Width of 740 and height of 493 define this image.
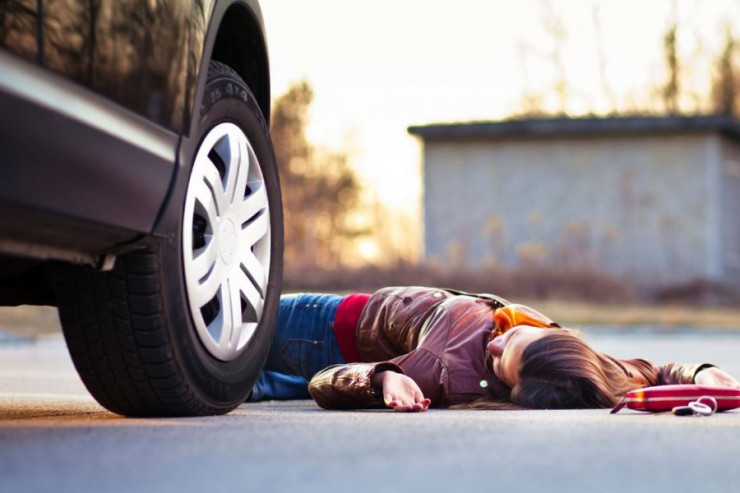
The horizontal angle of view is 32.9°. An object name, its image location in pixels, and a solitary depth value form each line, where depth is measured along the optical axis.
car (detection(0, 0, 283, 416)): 2.59
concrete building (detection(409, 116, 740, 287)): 27.25
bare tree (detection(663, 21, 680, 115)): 34.22
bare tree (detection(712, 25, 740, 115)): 35.81
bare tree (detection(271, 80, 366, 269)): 37.91
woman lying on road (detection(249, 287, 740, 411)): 4.09
